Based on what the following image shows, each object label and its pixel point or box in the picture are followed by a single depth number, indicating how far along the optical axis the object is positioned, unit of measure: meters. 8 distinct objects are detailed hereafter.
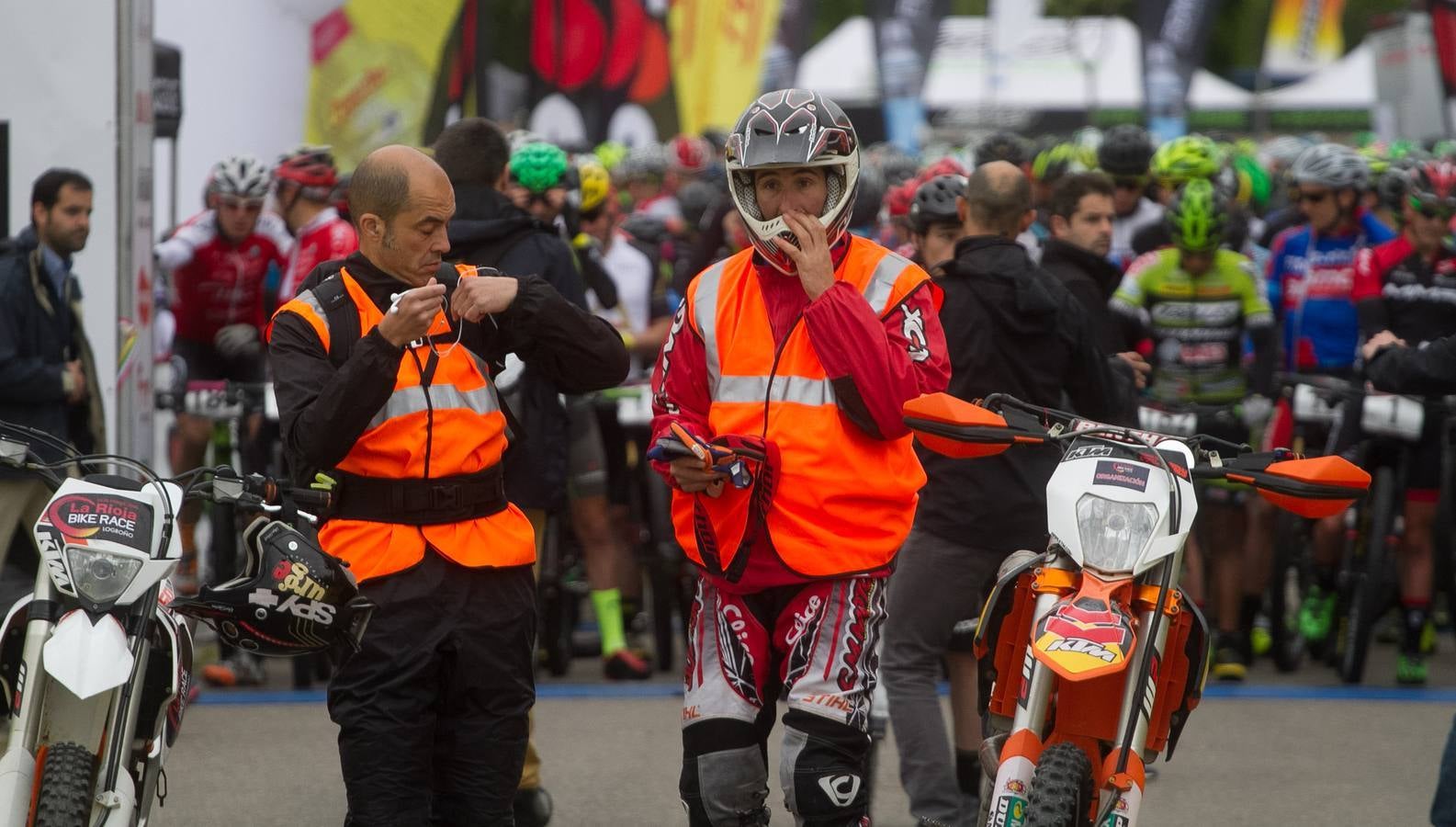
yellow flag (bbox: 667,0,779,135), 45.94
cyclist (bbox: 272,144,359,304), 20.31
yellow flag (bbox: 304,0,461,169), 25.50
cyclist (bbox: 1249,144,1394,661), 21.23
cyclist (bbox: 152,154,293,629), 21.11
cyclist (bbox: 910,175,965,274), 14.72
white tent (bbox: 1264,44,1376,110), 60.94
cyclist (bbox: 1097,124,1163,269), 22.36
